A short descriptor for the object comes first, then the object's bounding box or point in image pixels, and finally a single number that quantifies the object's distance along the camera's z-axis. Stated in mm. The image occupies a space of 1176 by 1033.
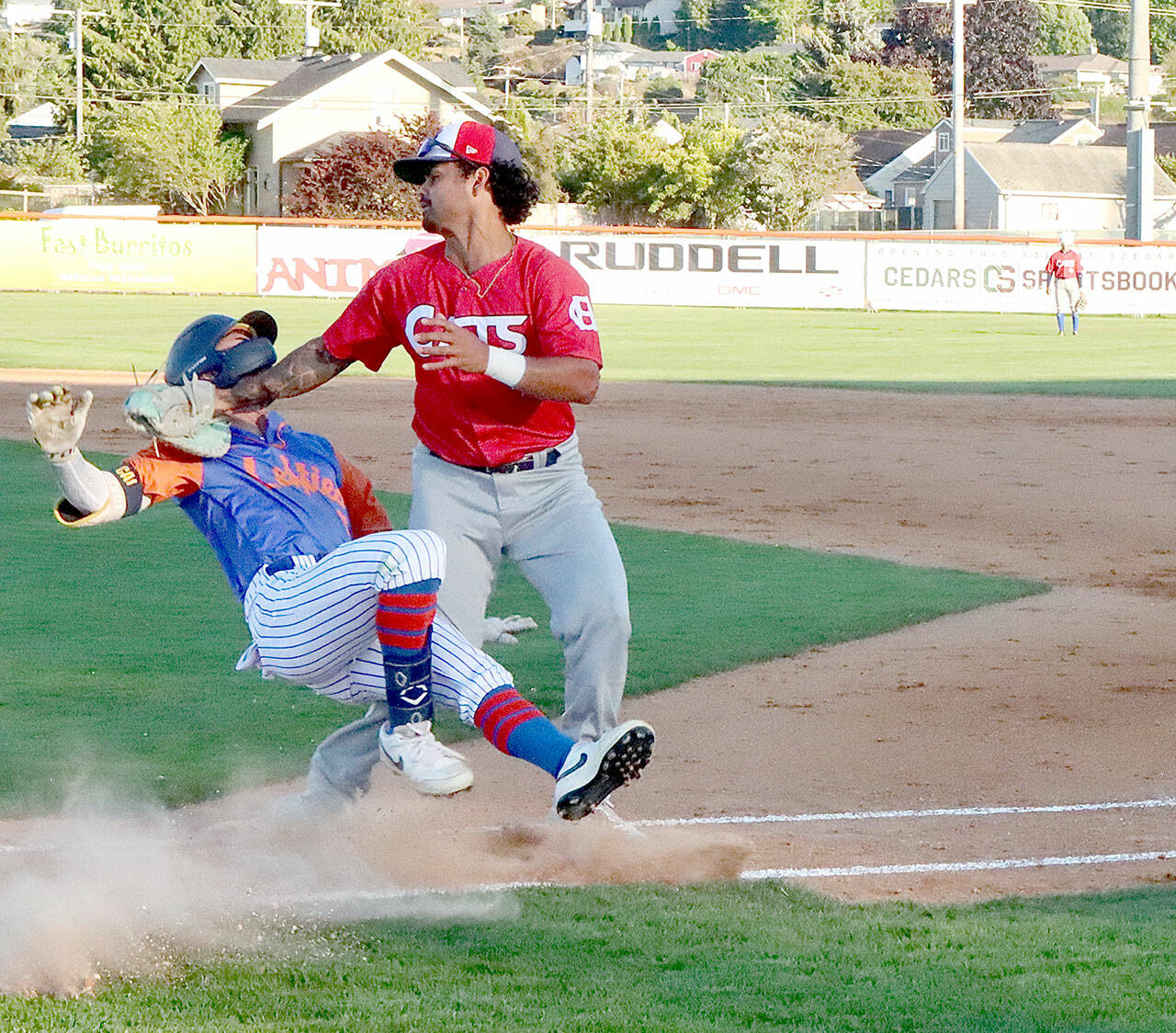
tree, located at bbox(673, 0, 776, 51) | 185000
